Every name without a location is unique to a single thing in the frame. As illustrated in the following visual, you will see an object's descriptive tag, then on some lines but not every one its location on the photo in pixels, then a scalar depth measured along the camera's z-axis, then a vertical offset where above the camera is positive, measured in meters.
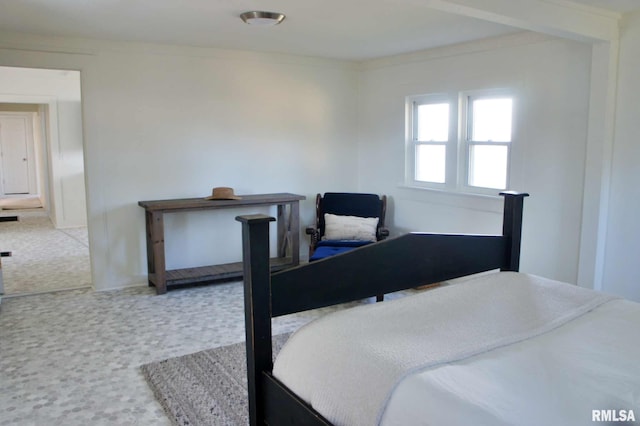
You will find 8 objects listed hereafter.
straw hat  5.01 -0.37
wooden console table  4.69 -0.80
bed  1.27 -0.57
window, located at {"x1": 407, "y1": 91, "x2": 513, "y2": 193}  4.54 +0.15
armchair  5.03 -0.68
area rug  2.65 -1.32
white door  12.05 +0.02
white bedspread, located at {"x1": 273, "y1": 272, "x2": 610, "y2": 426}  1.43 -0.57
